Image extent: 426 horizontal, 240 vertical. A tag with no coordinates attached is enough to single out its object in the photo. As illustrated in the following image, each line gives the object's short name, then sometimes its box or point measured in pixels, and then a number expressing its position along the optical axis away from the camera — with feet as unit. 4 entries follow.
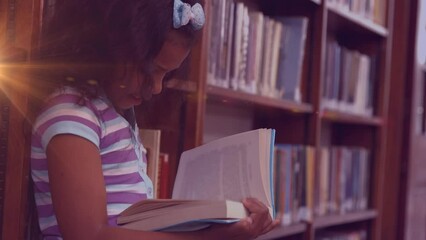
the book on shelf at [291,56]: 9.06
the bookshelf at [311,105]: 7.68
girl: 5.29
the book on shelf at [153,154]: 6.97
